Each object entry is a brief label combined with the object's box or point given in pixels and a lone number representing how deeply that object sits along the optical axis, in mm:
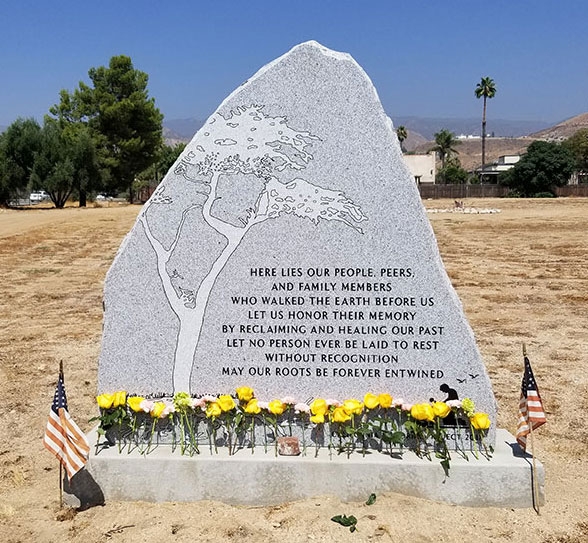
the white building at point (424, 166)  76812
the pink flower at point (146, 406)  4141
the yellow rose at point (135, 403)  4133
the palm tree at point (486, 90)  82062
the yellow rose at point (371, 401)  4031
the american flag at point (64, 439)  3877
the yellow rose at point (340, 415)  3990
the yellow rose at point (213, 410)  4074
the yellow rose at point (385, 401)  4039
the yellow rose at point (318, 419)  3992
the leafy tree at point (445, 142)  102000
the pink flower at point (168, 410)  4129
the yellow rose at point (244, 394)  4145
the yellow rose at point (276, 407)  4055
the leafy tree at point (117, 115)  47781
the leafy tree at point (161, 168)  63084
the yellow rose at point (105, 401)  4145
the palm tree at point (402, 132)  89894
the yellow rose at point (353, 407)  4000
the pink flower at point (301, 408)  4098
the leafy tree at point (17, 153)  43500
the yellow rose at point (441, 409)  3965
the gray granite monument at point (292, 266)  4105
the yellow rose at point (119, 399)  4152
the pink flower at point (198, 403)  4133
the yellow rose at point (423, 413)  3967
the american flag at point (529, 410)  3871
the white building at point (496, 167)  90688
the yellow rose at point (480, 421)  3957
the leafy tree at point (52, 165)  43781
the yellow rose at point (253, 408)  4082
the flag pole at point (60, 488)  3967
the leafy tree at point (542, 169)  59219
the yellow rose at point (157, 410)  4109
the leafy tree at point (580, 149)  77606
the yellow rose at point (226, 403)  4086
